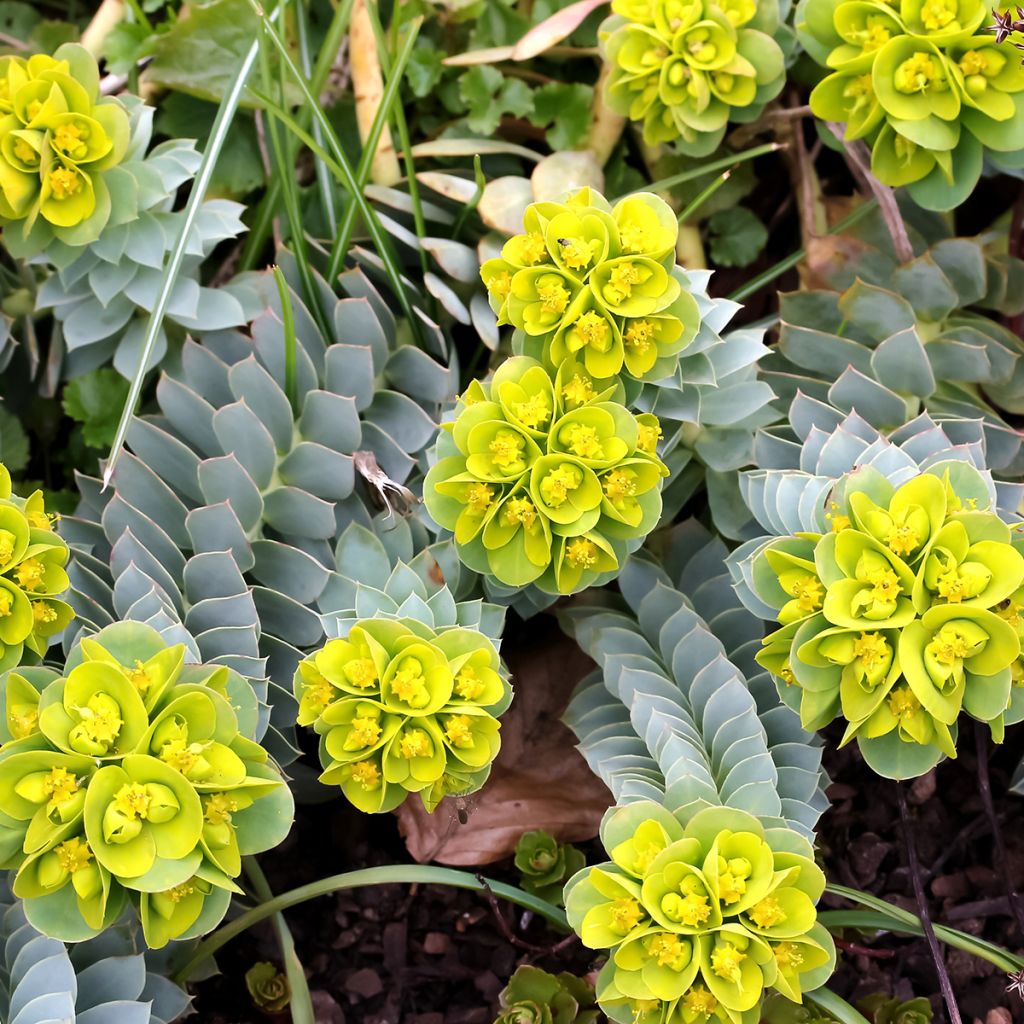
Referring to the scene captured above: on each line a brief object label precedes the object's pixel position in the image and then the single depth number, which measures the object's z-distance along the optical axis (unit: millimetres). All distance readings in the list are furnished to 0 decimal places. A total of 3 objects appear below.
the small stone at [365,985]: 713
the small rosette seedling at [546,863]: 696
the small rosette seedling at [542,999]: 667
